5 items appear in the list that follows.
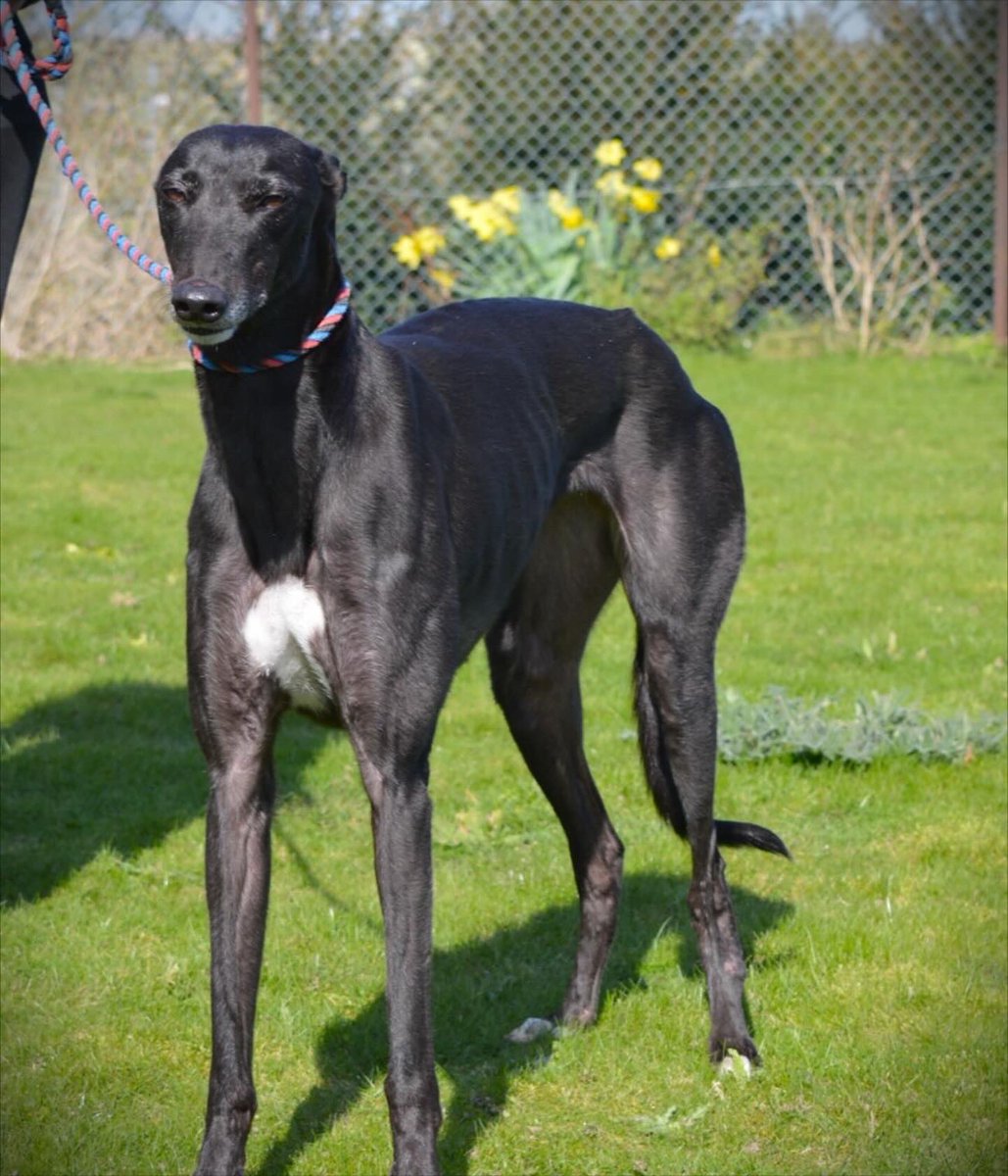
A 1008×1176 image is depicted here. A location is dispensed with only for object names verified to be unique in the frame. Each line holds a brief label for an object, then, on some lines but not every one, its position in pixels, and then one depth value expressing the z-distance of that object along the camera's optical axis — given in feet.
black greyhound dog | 10.39
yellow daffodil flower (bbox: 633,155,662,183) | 42.06
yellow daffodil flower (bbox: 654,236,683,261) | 41.16
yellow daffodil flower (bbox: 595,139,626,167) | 42.11
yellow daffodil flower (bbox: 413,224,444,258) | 41.96
